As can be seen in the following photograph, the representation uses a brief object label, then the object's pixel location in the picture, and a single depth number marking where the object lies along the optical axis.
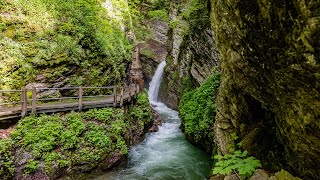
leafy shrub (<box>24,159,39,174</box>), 8.21
